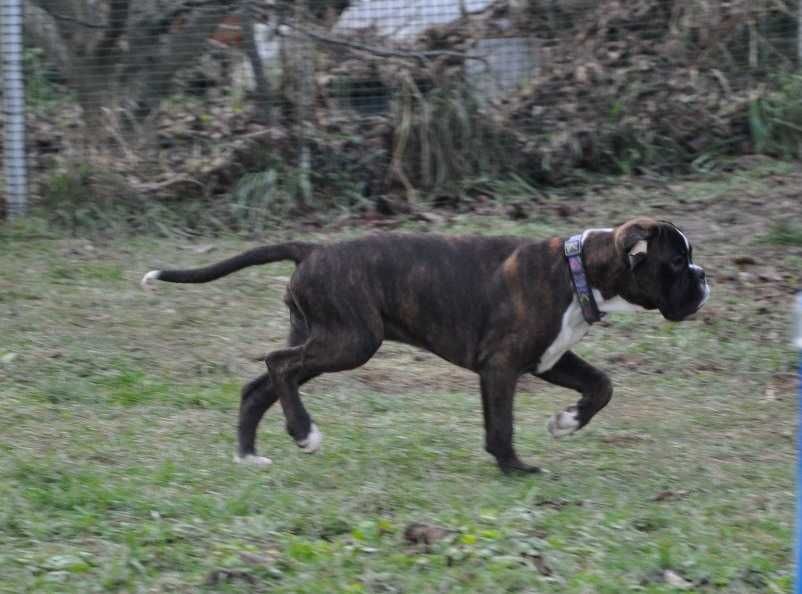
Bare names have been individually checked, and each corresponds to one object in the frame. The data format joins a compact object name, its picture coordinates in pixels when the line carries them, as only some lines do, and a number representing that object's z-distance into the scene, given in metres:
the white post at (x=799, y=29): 23.98
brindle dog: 11.75
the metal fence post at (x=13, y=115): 22.02
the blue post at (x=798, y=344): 6.51
